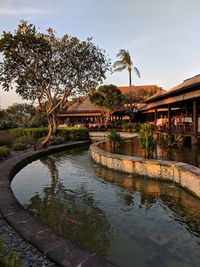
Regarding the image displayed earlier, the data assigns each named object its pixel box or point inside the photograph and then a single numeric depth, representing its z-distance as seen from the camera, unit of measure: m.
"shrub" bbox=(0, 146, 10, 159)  12.29
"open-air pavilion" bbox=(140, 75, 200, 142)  11.48
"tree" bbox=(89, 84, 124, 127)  31.41
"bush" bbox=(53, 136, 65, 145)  19.15
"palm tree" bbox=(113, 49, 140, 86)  39.69
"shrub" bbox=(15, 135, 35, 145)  18.23
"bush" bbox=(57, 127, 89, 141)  21.84
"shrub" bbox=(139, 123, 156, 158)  9.30
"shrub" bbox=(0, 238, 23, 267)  2.67
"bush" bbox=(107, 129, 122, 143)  13.75
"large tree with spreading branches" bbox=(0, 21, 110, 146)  14.91
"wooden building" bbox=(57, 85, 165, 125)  35.81
